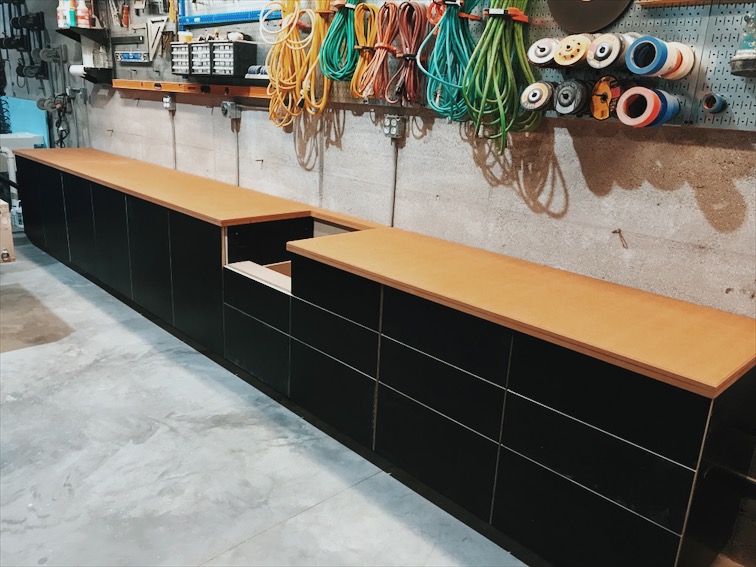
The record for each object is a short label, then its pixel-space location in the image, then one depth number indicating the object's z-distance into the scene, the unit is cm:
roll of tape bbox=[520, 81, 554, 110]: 211
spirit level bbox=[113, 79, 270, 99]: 351
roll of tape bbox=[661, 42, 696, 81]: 185
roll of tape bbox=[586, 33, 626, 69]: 189
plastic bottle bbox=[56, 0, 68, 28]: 482
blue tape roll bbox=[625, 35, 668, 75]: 179
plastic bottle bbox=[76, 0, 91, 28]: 480
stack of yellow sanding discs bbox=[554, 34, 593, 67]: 196
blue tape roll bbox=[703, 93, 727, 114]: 182
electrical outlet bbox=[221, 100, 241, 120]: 378
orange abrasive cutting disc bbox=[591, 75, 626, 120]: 198
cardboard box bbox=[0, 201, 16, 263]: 403
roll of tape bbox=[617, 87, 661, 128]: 183
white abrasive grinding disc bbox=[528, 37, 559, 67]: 204
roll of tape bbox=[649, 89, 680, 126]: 185
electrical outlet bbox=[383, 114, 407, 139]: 283
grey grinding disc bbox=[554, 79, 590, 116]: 201
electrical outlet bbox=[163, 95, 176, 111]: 433
